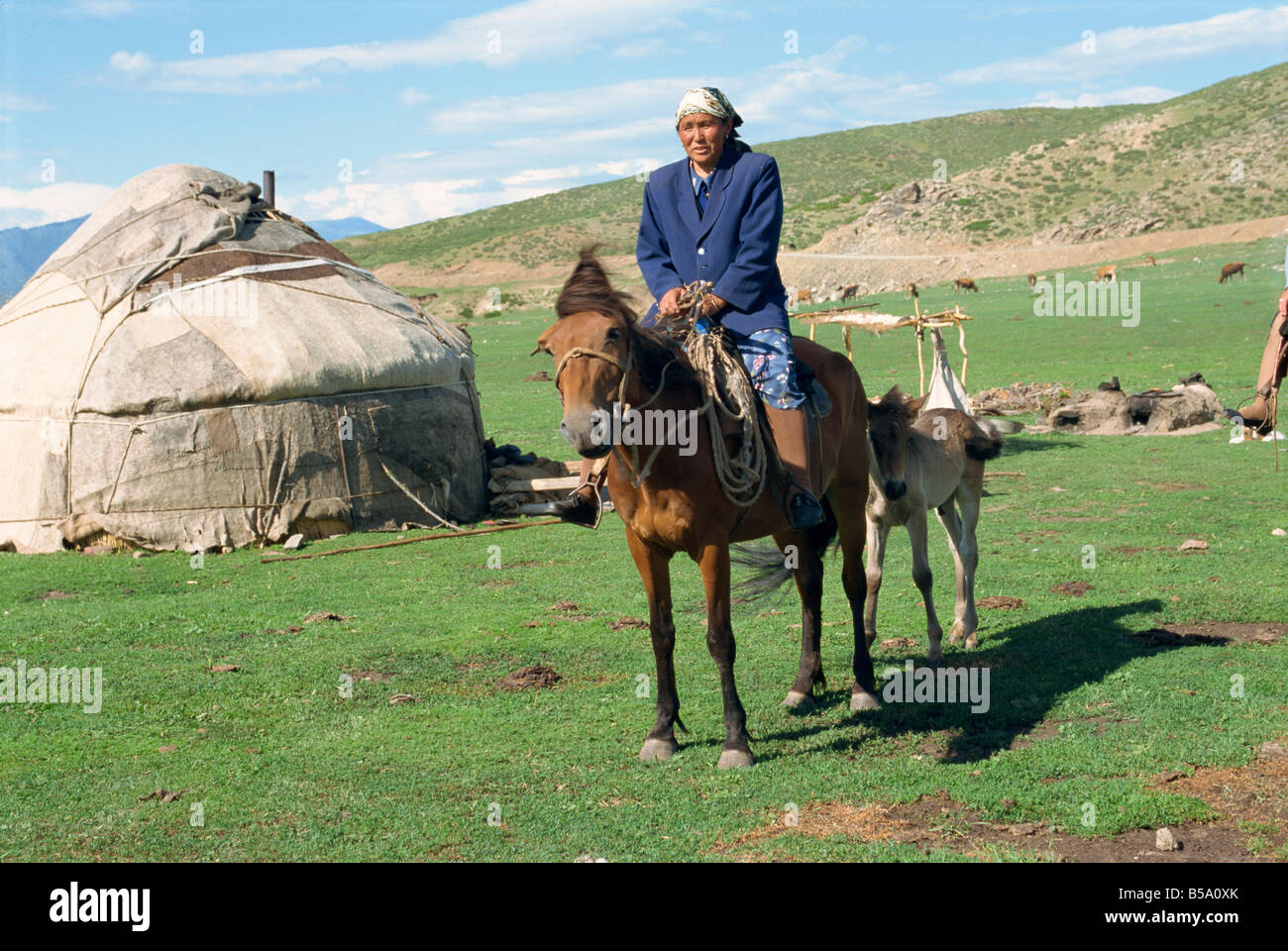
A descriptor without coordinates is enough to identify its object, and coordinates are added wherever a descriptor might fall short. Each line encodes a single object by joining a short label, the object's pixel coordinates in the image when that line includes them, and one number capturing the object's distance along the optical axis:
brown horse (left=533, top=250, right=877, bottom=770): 4.91
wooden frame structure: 15.52
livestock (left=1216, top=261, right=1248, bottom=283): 39.32
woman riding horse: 5.99
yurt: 11.92
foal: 7.62
